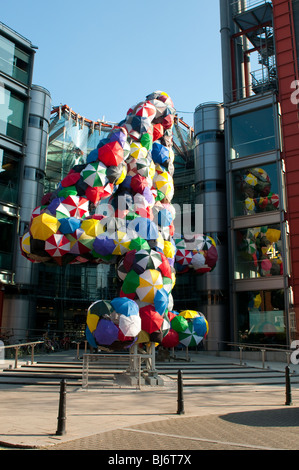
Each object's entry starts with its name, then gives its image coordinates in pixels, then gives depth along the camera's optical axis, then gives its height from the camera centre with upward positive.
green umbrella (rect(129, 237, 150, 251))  16.03 +2.92
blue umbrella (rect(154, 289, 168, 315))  14.82 +0.84
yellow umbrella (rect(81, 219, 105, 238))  15.66 +3.44
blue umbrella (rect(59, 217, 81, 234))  15.34 +3.42
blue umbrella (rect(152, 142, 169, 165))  21.31 +8.20
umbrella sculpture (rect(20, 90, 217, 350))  14.33 +3.49
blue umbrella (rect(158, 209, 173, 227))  19.67 +4.77
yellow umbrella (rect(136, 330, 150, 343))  14.62 -0.35
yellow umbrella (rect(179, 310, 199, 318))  19.23 +0.54
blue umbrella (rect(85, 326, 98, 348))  13.69 -0.41
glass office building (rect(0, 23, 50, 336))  27.47 +9.92
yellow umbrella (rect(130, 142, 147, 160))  18.89 +7.38
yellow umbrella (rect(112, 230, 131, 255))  16.00 +2.96
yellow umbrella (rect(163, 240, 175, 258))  18.67 +3.21
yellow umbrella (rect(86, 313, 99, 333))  13.70 +0.14
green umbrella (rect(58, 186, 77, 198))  16.01 +4.78
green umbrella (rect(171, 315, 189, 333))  18.67 +0.10
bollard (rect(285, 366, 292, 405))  11.35 -1.64
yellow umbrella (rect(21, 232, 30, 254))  15.92 +2.92
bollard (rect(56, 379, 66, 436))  7.18 -1.46
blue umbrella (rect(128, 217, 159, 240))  16.62 +3.67
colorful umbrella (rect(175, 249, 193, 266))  23.77 +3.68
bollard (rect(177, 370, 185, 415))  9.56 -1.56
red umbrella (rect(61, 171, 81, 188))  16.58 +5.37
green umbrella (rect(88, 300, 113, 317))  13.71 +0.54
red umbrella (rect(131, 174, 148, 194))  18.62 +5.91
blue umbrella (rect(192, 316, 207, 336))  18.96 +0.03
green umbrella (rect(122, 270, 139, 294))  14.87 +1.43
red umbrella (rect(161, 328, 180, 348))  18.45 -0.52
